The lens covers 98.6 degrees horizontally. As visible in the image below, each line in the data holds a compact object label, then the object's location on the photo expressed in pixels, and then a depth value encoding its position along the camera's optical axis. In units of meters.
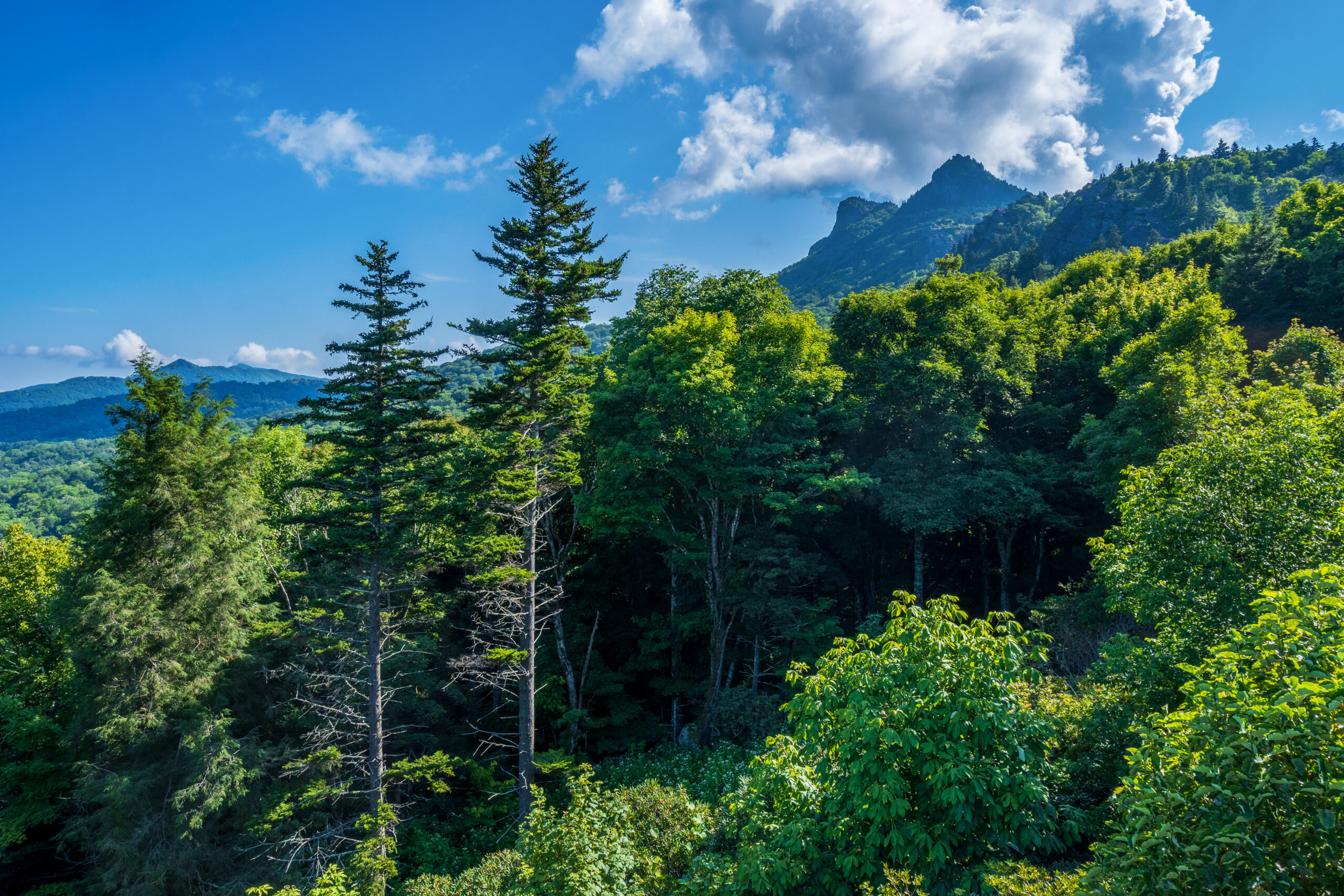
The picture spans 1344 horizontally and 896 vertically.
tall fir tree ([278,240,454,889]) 14.85
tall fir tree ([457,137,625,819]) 15.58
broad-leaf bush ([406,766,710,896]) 7.37
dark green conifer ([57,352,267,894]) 14.76
